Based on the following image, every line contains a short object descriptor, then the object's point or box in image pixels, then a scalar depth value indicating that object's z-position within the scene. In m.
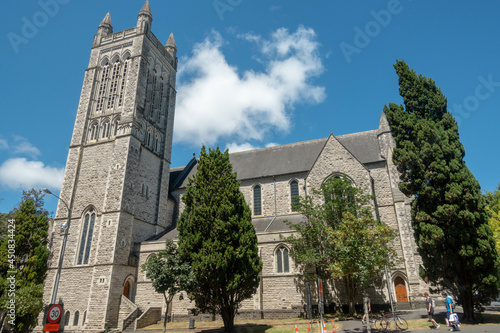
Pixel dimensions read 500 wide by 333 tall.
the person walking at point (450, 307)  12.61
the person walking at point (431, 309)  13.52
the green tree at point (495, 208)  23.74
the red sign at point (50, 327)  10.97
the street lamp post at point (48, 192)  15.15
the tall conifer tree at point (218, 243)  16.28
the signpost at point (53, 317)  11.19
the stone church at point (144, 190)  22.42
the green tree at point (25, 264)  18.11
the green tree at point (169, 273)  16.41
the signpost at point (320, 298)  11.81
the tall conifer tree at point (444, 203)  14.43
